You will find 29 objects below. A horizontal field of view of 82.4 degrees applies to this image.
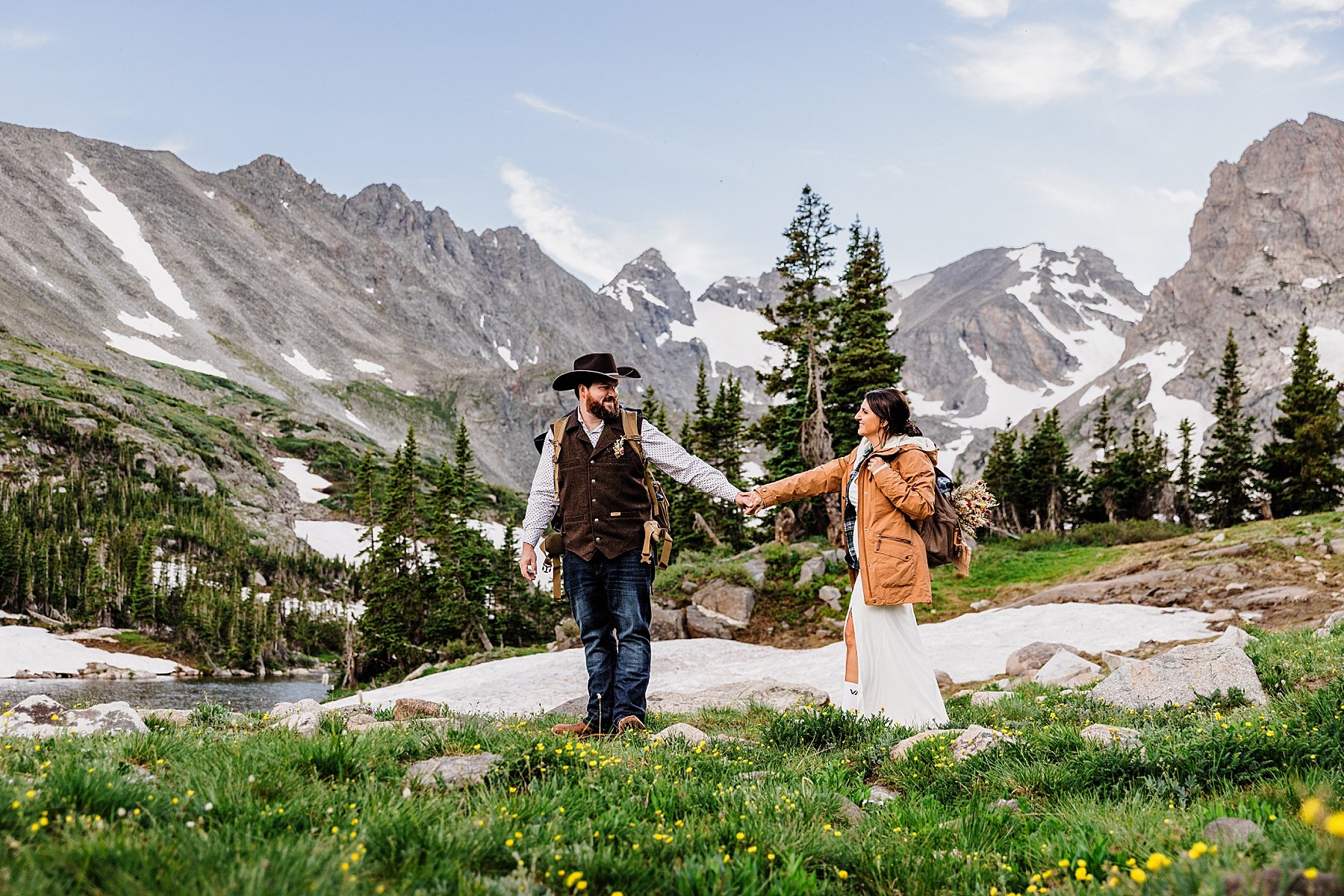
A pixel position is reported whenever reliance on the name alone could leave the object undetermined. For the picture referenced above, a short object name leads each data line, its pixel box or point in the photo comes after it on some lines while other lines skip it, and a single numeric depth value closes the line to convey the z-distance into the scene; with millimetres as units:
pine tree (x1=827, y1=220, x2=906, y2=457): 31297
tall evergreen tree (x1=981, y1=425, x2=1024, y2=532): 67875
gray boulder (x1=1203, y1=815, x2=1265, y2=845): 3092
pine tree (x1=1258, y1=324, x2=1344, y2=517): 48312
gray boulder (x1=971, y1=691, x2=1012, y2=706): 9134
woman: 7586
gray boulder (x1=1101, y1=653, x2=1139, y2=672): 11750
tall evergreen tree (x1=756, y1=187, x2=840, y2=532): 31125
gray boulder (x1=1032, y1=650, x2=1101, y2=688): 10984
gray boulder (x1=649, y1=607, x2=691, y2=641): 22141
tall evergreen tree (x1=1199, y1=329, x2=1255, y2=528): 56375
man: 7191
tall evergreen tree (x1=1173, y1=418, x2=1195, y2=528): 64250
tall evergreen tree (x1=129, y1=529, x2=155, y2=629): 77188
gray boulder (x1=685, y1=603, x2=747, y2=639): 21859
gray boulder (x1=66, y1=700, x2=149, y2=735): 6270
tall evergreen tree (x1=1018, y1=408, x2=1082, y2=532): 64500
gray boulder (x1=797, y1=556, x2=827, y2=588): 23481
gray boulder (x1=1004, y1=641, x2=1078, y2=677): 13273
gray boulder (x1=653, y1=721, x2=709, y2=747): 6148
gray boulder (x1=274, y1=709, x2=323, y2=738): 5410
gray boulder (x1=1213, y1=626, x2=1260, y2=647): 10229
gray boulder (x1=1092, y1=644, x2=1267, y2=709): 7504
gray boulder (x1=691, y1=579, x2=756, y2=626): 22328
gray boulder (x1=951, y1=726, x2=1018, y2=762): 5391
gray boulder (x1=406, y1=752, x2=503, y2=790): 4176
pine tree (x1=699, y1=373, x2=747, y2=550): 45219
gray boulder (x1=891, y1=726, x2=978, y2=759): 5617
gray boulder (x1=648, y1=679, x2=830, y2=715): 10273
